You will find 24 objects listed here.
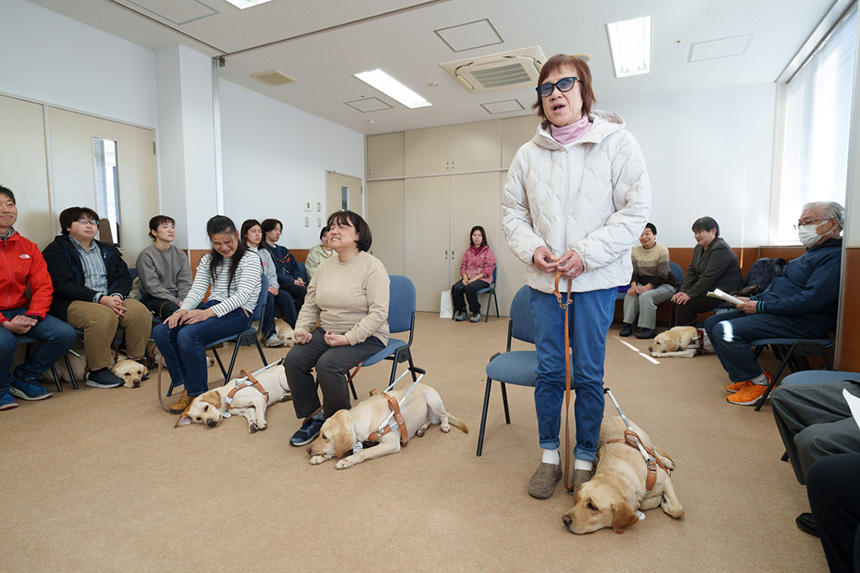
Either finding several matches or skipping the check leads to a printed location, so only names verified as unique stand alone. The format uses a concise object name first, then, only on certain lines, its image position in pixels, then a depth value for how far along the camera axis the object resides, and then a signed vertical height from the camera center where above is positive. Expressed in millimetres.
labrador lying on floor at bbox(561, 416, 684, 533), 1551 -883
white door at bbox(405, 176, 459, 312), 7160 +194
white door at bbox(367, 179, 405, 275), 7477 +488
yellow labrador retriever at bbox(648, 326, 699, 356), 4172 -854
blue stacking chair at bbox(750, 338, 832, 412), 2596 -581
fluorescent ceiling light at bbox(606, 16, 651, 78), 3879 +1959
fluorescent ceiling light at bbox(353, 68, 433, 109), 4980 +1952
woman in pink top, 6434 -340
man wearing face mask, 2623 -360
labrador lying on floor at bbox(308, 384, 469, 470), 2102 -875
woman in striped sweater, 2811 -396
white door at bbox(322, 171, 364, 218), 6777 +909
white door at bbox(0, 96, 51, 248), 3420 +668
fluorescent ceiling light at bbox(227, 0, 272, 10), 3498 +1950
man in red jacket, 2965 -412
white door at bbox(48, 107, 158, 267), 3750 +737
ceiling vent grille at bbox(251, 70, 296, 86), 4895 +1935
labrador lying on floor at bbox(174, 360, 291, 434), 2586 -929
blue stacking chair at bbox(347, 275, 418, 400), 2760 -352
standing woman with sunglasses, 1705 +78
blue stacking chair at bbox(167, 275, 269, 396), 2922 -561
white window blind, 3557 +1126
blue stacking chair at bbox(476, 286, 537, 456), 1989 -536
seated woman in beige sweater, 2340 -400
